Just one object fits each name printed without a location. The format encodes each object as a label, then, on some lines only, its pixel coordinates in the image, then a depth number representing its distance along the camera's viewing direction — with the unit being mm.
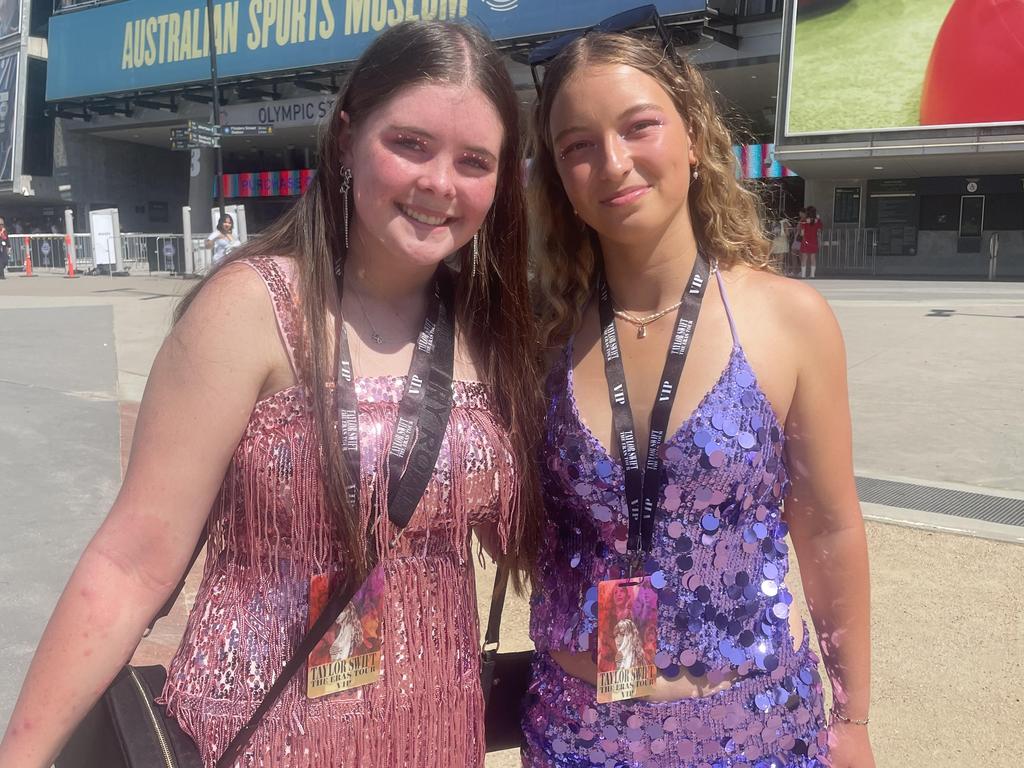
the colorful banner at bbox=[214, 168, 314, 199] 33594
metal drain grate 4668
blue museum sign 22203
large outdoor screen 18875
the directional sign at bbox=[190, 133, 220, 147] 17125
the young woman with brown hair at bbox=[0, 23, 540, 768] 1421
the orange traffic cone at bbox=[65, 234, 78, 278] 27031
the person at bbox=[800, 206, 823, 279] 22094
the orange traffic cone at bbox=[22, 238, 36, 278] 27234
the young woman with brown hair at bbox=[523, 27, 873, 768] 1598
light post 20234
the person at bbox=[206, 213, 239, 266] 17828
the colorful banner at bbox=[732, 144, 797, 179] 24156
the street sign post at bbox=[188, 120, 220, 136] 17047
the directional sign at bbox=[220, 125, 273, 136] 16797
